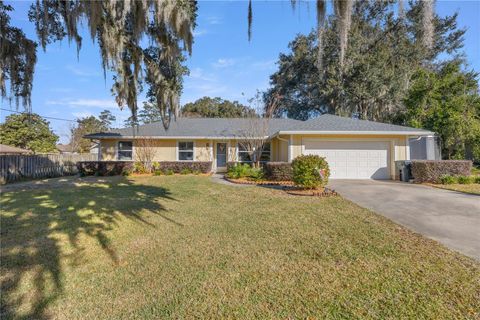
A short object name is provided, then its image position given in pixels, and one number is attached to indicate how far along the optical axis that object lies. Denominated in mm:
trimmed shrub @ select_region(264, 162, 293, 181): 11820
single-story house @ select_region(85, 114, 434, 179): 12852
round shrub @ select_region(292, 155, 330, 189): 8992
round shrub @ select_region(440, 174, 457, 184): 10852
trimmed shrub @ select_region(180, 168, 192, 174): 15627
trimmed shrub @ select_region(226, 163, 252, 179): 13030
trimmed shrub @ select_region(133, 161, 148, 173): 15852
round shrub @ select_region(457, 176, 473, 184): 10903
